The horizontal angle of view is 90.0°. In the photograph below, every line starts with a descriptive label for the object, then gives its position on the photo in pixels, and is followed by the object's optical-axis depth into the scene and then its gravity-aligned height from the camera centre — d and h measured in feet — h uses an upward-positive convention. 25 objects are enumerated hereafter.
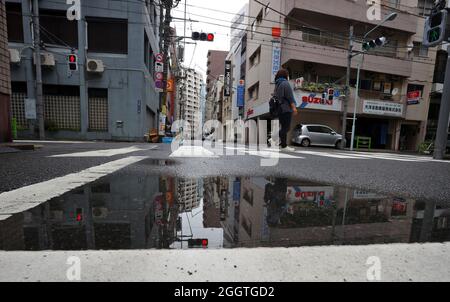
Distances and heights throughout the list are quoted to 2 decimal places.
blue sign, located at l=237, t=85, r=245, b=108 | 82.38 +12.11
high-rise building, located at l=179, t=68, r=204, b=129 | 334.03 +41.99
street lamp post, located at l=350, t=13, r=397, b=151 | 49.64 +8.12
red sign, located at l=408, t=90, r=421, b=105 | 51.47 +8.27
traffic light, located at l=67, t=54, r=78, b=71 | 34.45 +9.07
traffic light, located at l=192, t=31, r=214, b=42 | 36.01 +14.33
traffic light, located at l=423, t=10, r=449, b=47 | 16.72 +8.11
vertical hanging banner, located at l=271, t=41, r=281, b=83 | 51.24 +16.67
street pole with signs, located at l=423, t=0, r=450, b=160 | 16.81 +7.28
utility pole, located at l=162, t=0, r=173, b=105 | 38.82 +15.59
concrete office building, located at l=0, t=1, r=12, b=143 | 15.49 +2.38
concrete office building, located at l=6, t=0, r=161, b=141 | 38.45 +9.23
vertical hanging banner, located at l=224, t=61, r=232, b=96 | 103.60 +21.99
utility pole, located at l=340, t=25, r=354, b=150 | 45.19 +8.39
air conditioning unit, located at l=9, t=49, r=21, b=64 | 36.29 +10.20
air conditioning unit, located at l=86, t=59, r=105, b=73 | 38.50 +9.66
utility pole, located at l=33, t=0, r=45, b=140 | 35.32 +7.07
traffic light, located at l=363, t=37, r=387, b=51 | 35.93 +14.54
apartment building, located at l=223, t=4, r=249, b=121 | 83.92 +24.54
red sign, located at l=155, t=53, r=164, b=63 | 39.45 +11.63
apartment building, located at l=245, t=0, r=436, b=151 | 50.06 +15.54
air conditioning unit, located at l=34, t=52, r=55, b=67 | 37.58 +10.22
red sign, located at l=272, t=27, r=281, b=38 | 50.83 +21.76
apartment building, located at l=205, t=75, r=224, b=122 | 146.74 +25.56
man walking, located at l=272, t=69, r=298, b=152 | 15.19 +2.08
